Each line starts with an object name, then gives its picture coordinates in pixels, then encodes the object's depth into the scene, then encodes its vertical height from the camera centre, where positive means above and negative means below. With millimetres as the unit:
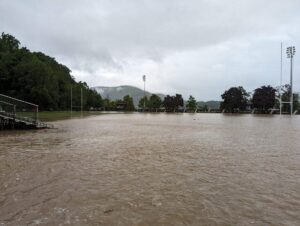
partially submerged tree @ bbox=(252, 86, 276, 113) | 105812 +2905
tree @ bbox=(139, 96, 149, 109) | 136488 +1704
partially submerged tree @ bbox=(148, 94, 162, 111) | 135625 +1335
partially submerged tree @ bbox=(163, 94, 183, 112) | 134750 +1373
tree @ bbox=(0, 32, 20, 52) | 74388 +14620
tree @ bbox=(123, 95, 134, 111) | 136250 +838
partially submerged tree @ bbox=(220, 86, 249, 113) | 114319 +3040
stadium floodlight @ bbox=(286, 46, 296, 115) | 91438 +15027
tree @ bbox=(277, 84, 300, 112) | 106456 +2718
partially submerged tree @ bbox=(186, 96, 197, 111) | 133375 +1056
